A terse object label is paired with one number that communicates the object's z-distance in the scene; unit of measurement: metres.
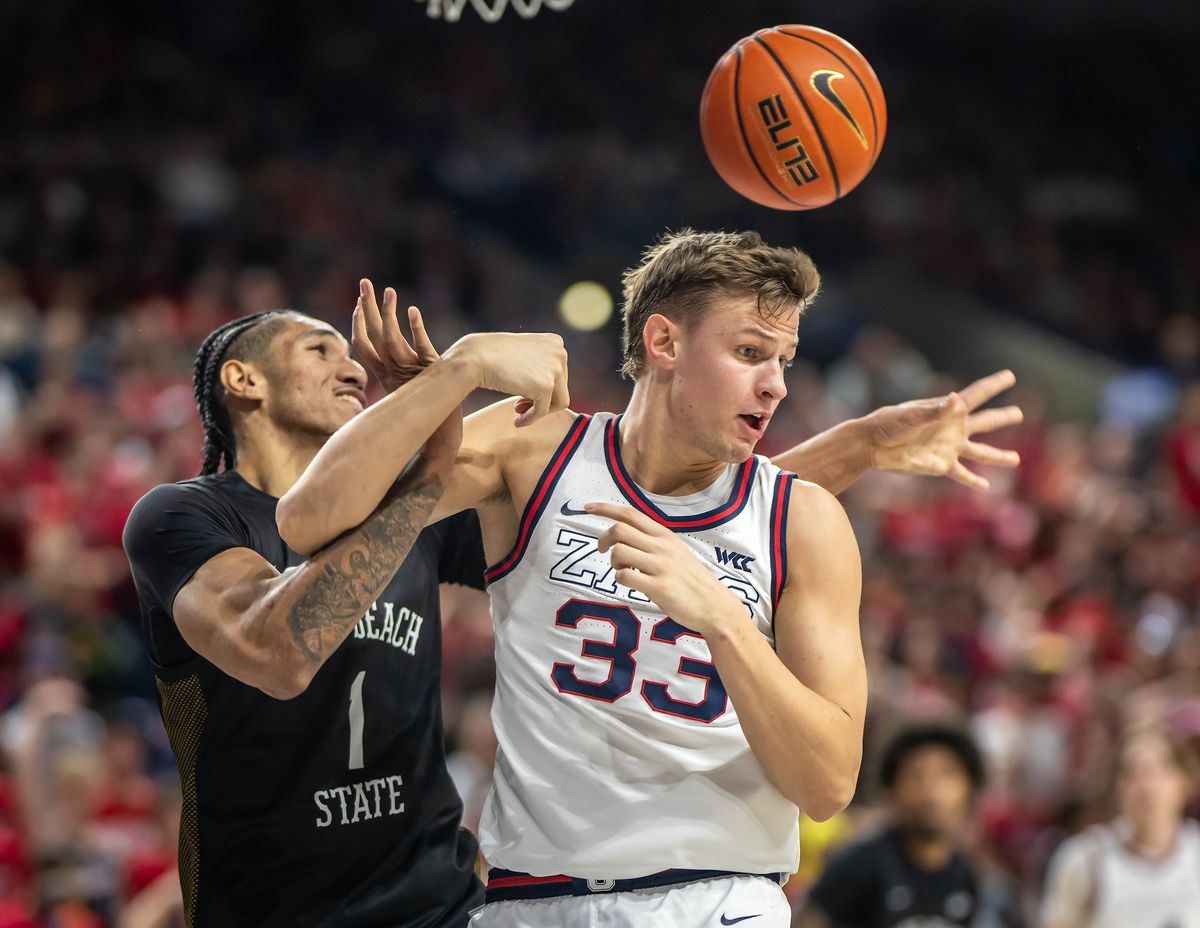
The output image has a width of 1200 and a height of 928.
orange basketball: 3.86
